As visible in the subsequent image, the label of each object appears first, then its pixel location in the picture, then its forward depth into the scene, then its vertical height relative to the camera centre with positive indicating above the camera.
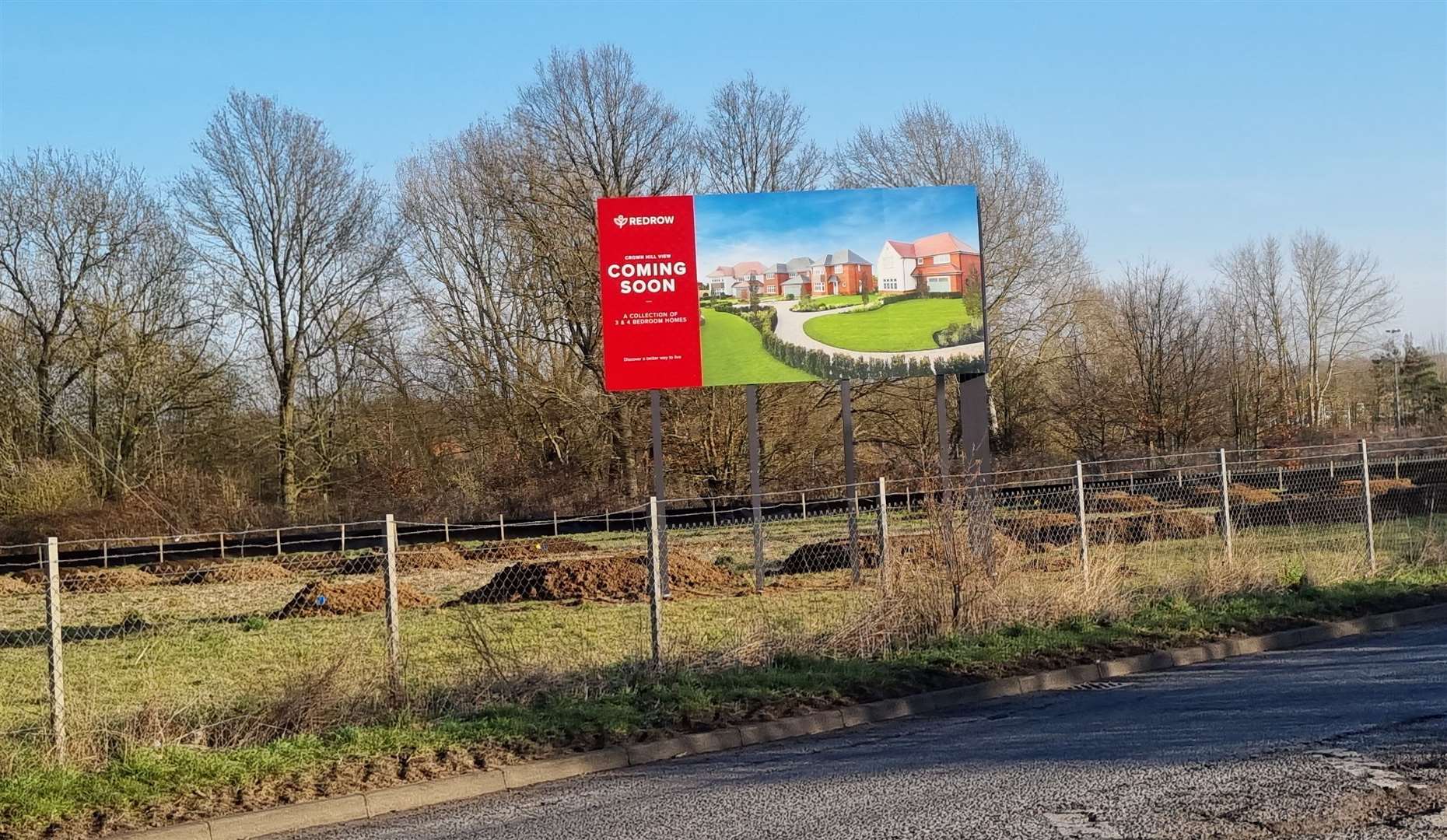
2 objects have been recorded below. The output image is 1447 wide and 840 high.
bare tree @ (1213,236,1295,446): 52.25 +3.46
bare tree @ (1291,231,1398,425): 65.75 +5.08
